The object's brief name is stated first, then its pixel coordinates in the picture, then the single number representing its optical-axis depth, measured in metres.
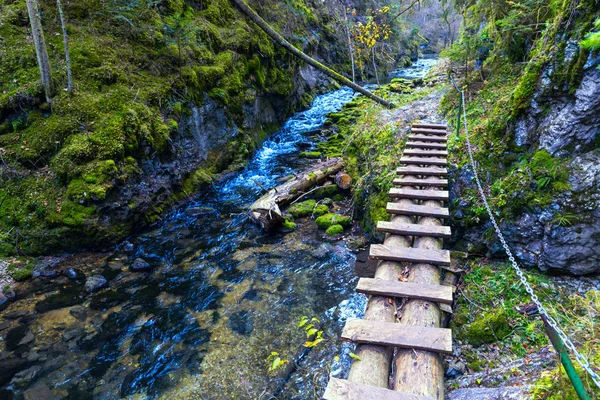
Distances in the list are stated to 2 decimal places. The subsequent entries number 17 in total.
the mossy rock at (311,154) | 12.60
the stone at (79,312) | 5.64
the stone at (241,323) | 5.47
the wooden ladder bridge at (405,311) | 2.78
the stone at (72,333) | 5.25
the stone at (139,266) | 6.88
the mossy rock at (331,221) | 8.18
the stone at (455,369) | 3.96
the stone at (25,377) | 4.51
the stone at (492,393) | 2.57
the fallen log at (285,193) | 8.31
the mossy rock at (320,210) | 8.80
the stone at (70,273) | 6.51
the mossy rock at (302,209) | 8.94
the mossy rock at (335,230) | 7.95
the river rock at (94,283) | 6.21
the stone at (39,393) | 4.36
